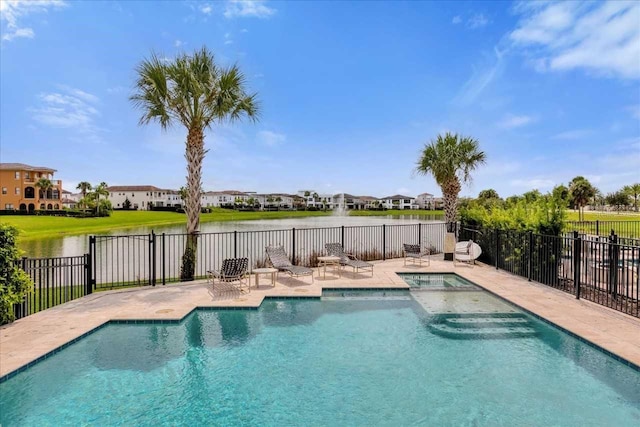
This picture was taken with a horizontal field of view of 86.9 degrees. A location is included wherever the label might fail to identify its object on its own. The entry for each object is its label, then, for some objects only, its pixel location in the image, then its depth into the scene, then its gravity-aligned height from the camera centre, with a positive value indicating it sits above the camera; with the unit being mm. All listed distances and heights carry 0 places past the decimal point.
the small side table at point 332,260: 10453 -1622
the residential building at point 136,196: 107312 +4887
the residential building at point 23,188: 63781 +4464
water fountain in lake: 74656 -149
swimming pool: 3766 -2263
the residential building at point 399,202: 129750 +3408
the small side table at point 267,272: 9078 -1651
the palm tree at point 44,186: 65750 +5101
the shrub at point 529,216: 9352 -181
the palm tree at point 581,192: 45375 +2523
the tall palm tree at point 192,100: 9391 +3238
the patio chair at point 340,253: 10822 -1439
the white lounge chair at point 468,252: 12430 -1568
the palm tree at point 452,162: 16500 +2426
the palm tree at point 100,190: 66031 +4174
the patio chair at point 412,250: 12229 -1436
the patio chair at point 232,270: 8438 -1491
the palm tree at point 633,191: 76062 +4399
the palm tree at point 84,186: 72450 +5427
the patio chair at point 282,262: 9586 -1536
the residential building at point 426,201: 124875 +3639
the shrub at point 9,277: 5883 -1168
